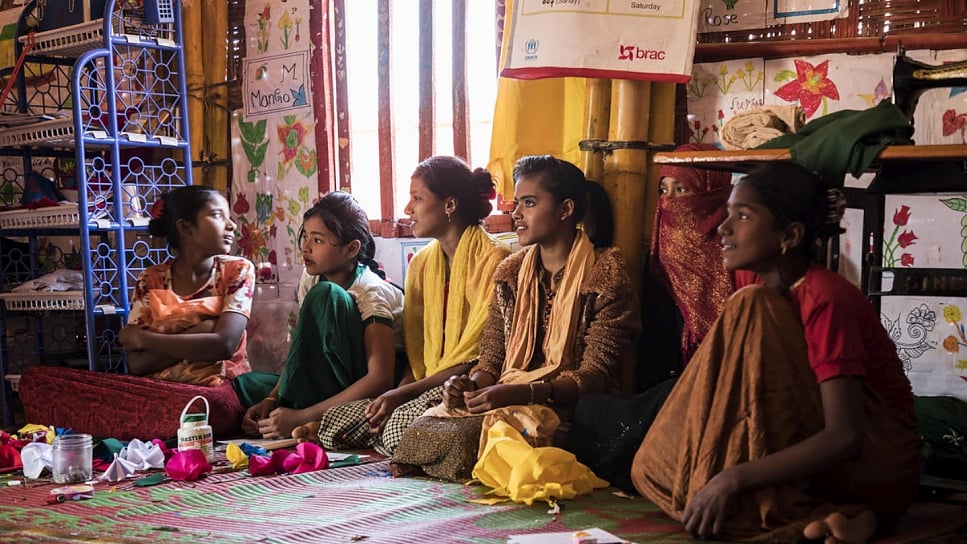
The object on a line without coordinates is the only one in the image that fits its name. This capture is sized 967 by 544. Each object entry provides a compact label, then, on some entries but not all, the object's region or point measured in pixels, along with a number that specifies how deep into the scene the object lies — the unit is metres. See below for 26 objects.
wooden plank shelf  2.82
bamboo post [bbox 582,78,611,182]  4.06
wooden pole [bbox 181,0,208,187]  5.75
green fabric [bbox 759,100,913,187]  2.91
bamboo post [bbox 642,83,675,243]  4.00
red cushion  4.35
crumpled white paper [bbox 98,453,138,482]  3.60
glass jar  3.58
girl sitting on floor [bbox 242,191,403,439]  4.24
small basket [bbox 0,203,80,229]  4.99
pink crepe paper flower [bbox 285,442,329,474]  3.64
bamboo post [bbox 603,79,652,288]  3.95
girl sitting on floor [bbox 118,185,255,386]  4.56
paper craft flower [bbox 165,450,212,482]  3.56
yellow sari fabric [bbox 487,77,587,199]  4.20
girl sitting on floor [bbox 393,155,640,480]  3.41
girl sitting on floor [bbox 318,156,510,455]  4.04
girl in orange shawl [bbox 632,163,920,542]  2.51
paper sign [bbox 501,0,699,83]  3.73
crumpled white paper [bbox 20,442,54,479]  3.69
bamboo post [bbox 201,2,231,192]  5.73
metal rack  4.99
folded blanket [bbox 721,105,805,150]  3.28
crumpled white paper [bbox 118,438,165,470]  3.79
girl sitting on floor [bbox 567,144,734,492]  3.66
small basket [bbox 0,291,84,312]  5.05
